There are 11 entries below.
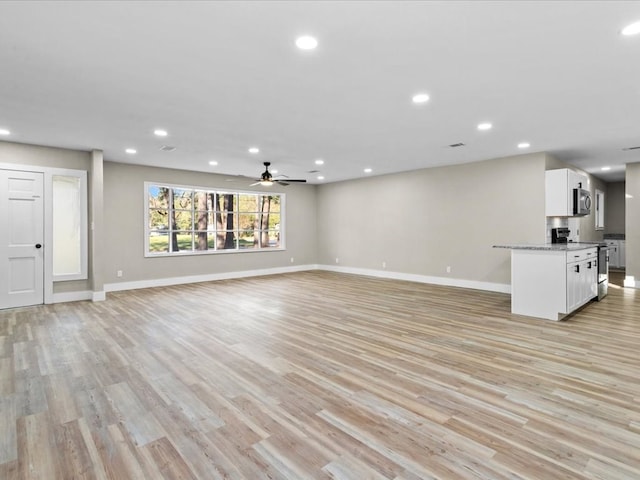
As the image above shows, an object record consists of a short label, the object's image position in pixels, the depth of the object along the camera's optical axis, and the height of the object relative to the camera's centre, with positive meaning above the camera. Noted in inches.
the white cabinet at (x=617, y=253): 388.8 -17.2
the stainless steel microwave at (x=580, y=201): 240.5 +26.1
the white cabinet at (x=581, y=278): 185.8 -23.6
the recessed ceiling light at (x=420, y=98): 143.3 +59.6
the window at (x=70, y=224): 241.9 +10.0
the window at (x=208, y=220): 313.3 +18.0
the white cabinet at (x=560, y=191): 237.9 +32.8
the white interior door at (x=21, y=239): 218.8 -0.6
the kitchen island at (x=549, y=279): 182.7 -23.2
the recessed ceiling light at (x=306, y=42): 99.4 +58.0
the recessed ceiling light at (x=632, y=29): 93.8 +58.3
